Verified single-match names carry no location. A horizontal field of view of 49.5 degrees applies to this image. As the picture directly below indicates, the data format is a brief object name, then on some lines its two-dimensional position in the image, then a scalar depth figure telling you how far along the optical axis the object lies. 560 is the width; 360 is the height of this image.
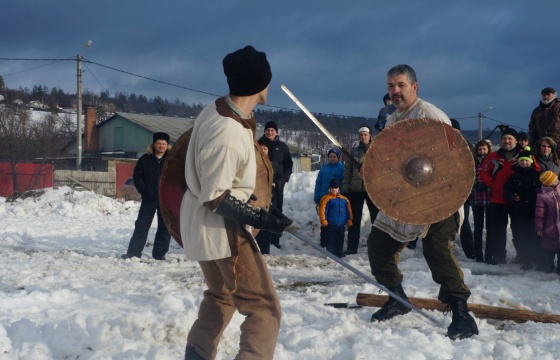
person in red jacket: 7.94
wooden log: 4.66
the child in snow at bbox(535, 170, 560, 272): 7.30
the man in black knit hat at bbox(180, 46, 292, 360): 2.93
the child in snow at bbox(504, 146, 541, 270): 7.65
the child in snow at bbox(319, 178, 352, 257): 9.02
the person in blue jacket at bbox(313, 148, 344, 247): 9.53
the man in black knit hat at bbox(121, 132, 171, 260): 8.34
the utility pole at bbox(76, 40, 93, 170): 25.25
